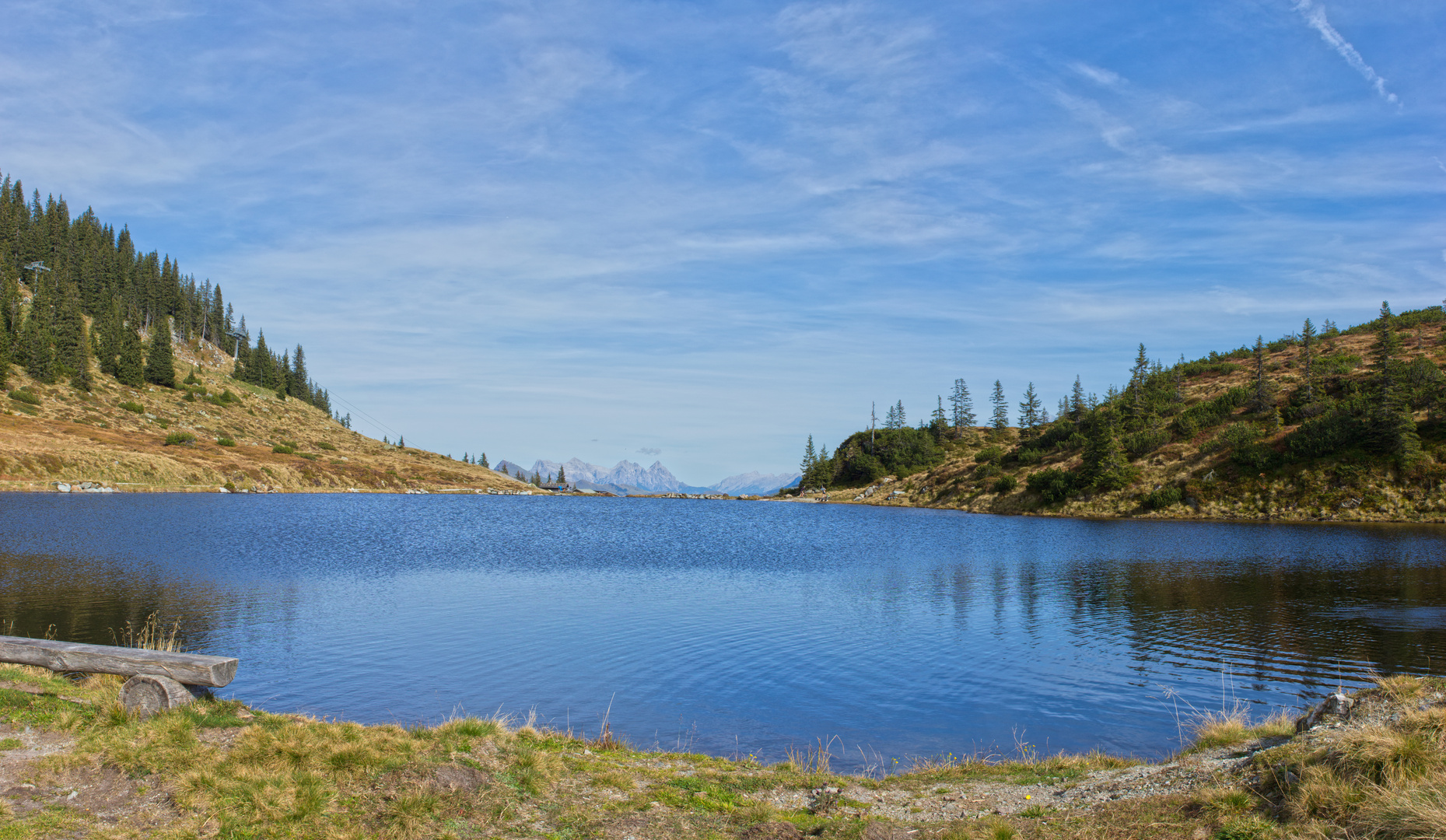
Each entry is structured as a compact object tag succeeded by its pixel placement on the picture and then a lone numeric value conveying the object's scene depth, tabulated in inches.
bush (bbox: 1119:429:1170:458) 4852.4
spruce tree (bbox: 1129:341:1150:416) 5359.3
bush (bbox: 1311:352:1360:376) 4665.4
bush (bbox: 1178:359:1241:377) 6104.3
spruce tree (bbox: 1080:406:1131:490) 4606.3
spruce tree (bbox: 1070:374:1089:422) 6048.2
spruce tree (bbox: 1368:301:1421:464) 3489.2
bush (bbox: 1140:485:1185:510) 4202.8
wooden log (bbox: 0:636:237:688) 575.2
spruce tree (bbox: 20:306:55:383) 5713.6
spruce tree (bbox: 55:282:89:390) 6097.4
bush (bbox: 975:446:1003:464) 6141.7
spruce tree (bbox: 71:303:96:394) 6028.5
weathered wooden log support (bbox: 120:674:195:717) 554.3
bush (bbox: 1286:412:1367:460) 3762.3
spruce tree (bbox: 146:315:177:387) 7042.3
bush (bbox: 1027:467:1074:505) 4881.9
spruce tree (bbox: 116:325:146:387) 6628.9
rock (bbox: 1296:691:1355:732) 516.4
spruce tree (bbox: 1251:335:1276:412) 4576.8
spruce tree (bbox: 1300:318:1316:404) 4396.4
